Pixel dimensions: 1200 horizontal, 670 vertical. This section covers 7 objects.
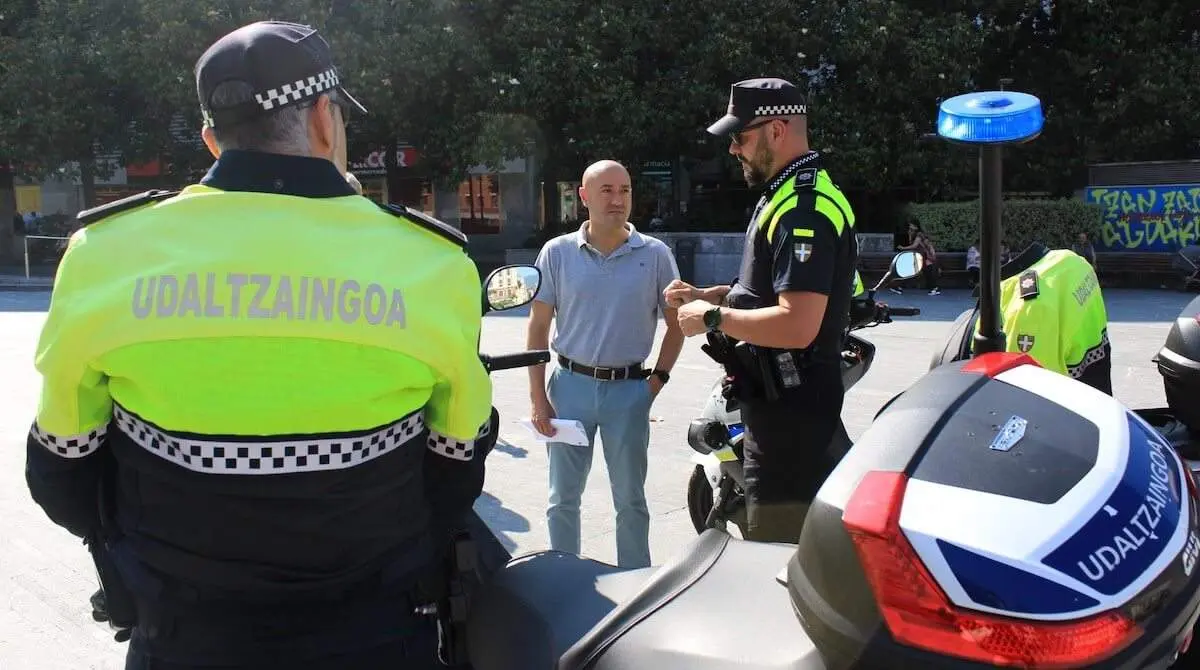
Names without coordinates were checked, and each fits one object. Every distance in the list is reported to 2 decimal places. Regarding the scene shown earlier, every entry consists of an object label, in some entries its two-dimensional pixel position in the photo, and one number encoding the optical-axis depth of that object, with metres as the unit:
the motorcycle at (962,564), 1.17
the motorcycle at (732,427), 3.62
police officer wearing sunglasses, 2.79
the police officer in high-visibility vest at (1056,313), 3.19
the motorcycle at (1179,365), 3.07
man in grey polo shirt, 3.93
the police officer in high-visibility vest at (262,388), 1.50
